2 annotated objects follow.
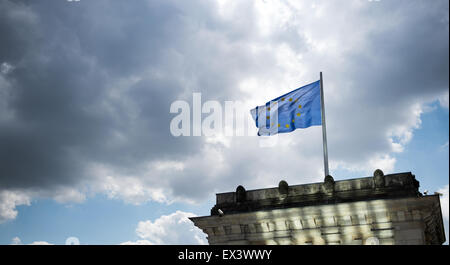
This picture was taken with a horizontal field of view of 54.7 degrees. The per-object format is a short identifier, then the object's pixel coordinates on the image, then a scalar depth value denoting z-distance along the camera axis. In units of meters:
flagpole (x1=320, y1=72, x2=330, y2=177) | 29.20
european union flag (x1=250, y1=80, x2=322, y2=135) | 31.58
